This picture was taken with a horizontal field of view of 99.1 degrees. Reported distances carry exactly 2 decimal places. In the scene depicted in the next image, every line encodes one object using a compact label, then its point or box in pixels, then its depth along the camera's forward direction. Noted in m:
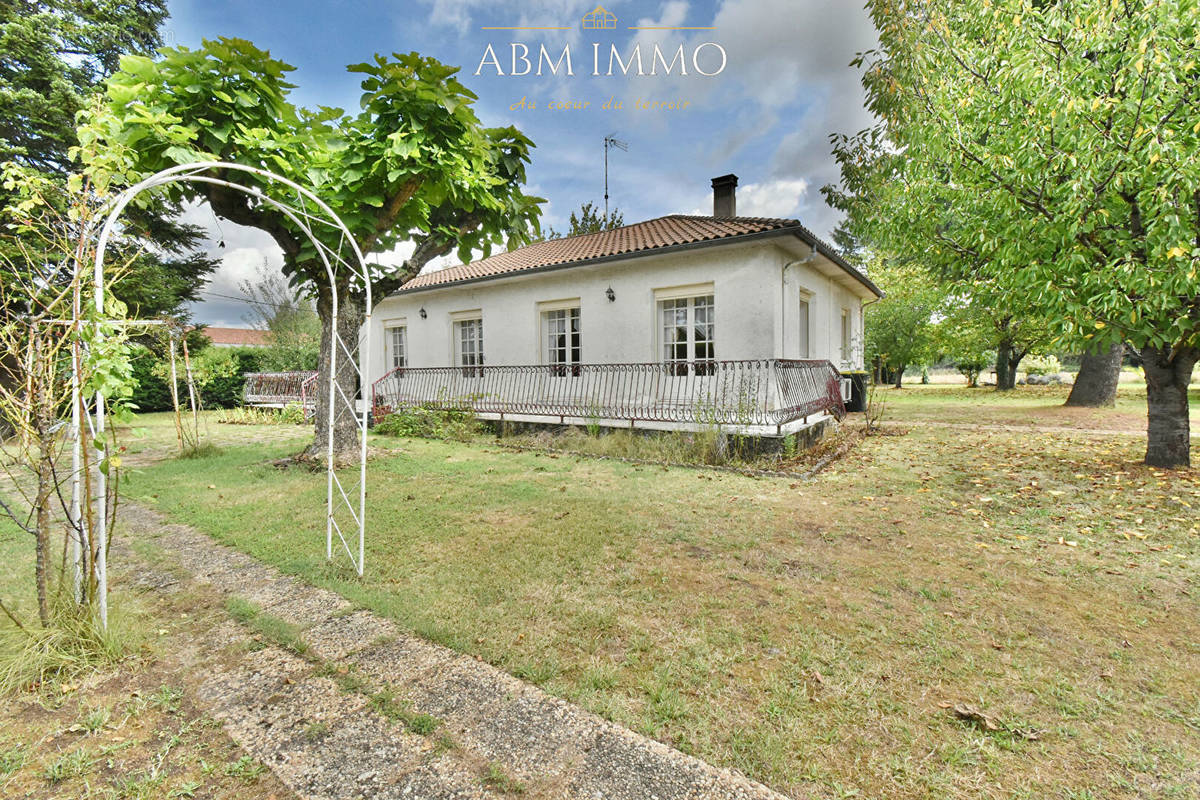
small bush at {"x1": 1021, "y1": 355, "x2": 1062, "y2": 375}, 27.42
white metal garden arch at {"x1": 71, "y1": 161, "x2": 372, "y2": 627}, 2.20
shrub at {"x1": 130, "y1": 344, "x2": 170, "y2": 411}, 15.46
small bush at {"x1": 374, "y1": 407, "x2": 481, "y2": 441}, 10.10
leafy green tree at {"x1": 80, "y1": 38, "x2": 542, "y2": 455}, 4.92
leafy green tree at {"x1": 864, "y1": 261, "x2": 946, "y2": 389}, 22.42
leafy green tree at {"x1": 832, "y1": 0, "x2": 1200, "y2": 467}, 4.36
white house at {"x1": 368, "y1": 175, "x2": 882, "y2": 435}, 8.68
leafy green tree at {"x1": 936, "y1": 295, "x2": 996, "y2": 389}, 19.66
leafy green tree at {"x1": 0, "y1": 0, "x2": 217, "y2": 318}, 10.52
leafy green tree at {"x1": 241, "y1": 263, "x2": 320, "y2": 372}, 24.84
